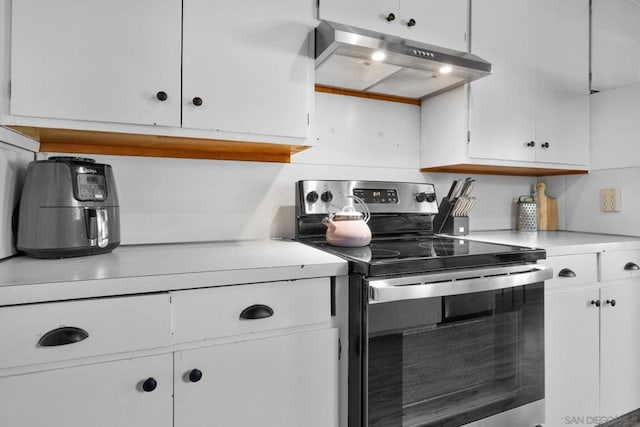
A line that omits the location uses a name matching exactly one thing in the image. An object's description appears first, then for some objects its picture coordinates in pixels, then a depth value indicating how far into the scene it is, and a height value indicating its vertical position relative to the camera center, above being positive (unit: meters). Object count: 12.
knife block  1.91 -0.05
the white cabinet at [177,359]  0.82 -0.38
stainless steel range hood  1.39 +0.63
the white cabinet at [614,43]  2.16 +1.04
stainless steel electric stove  1.11 -0.41
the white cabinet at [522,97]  1.82 +0.62
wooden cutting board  2.34 +0.01
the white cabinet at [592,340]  1.59 -0.59
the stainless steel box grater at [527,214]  2.24 -0.01
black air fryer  1.08 +0.00
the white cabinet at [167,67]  1.09 +0.49
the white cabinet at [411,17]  1.48 +0.84
